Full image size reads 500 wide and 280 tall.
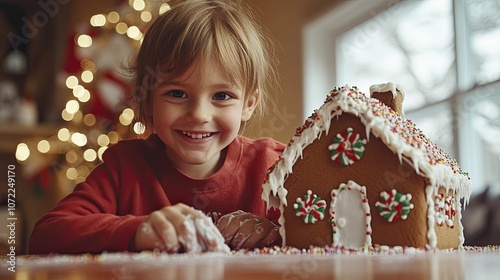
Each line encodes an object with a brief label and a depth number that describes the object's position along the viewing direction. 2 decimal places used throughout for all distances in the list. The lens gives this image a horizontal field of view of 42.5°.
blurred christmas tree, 3.33
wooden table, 0.55
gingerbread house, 0.89
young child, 1.01
